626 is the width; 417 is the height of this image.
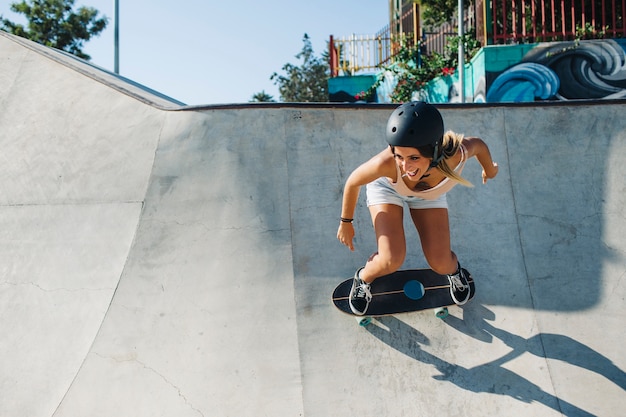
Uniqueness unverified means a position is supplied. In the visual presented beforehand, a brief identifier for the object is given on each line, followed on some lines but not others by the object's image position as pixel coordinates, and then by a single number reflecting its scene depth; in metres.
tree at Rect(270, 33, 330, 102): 24.73
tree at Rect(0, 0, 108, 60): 22.56
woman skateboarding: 3.98
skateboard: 4.86
